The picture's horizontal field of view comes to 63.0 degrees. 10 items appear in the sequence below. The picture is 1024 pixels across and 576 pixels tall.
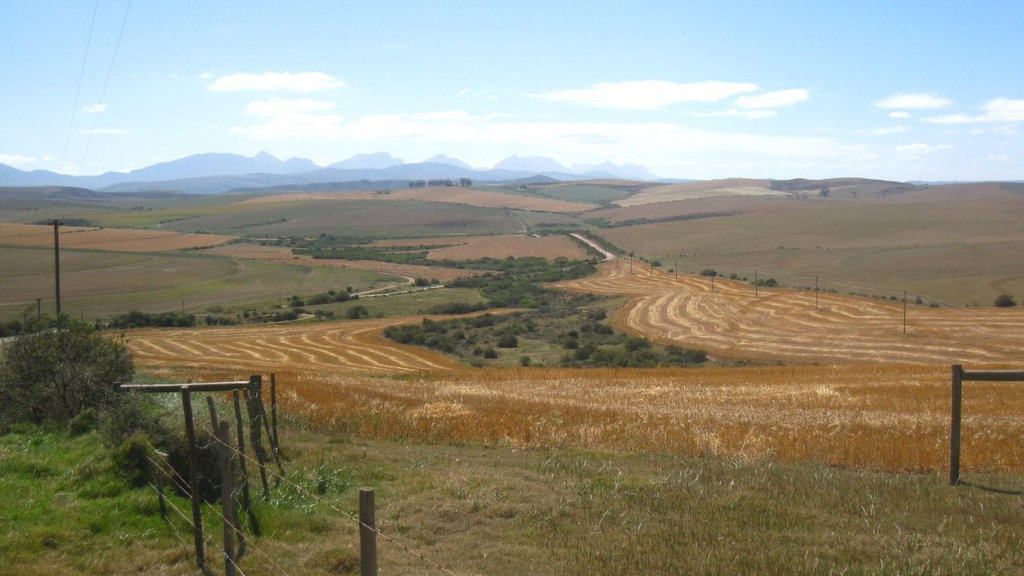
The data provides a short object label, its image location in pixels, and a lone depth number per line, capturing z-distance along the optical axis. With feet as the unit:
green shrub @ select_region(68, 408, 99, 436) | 43.70
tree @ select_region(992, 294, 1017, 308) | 212.64
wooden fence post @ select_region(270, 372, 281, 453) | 37.17
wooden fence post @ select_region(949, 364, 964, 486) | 33.32
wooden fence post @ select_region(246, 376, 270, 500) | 33.81
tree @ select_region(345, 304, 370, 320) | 245.00
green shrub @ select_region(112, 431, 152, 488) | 33.45
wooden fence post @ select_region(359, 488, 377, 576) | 17.99
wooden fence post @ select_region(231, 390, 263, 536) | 28.27
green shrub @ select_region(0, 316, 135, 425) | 48.16
